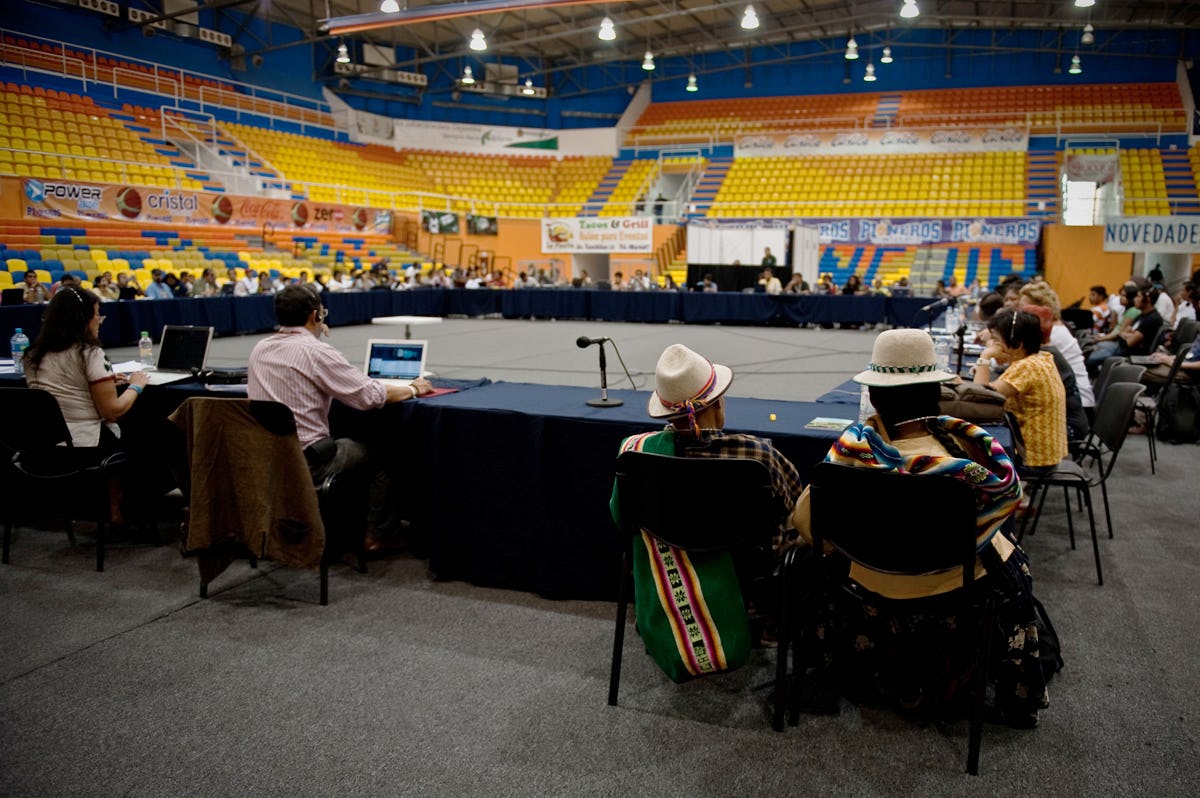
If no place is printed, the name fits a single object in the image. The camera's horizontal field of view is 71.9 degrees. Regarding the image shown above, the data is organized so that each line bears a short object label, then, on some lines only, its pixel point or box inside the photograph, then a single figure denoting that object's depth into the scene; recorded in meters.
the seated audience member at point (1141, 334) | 7.97
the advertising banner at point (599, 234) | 21.05
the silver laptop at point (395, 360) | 4.32
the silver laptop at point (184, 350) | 4.75
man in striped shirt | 3.59
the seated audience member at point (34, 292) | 10.70
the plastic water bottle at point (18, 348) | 4.88
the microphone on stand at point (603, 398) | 3.56
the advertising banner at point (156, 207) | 14.45
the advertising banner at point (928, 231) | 19.44
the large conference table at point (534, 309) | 11.12
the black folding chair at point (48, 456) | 3.72
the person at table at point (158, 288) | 12.88
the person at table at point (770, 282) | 15.26
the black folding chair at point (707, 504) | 2.41
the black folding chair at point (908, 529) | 2.13
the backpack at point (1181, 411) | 6.57
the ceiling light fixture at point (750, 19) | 15.91
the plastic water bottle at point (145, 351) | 5.33
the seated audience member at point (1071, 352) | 5.25
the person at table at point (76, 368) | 3.91
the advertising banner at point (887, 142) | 22.78
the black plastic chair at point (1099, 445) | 3.78
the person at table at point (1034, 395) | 3.77
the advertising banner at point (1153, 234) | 16.45
